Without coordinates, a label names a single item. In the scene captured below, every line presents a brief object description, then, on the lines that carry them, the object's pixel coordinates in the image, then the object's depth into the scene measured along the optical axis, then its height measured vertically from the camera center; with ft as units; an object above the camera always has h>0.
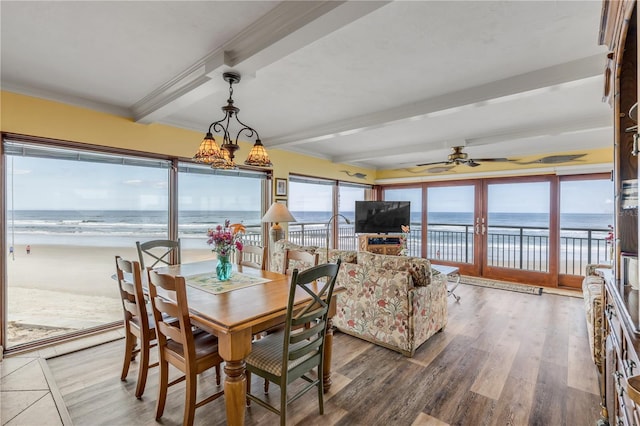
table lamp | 13.12 -0.07
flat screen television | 20.79 -0.14
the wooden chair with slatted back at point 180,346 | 5.42 -2.77
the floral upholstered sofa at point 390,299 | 9.07 -2.79
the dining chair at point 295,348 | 5.40 -2.78
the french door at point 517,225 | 16.84 -0.68
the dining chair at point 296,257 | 8.25 -1.28
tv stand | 20.40 -2.03
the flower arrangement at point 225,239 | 7.58 -0.66
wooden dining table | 5.12 -1.89
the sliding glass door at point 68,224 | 9.42 -0.44
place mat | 7.07 -1.78
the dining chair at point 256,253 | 9.66 -1.41
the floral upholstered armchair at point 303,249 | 10.35 -1.48
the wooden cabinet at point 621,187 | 3.88 +0.47
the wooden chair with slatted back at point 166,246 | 9.39 -1.15
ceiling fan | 13.55 +2.58
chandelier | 7.36 +1.60
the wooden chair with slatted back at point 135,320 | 6.40 -2.56
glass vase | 7.82 -1.49
